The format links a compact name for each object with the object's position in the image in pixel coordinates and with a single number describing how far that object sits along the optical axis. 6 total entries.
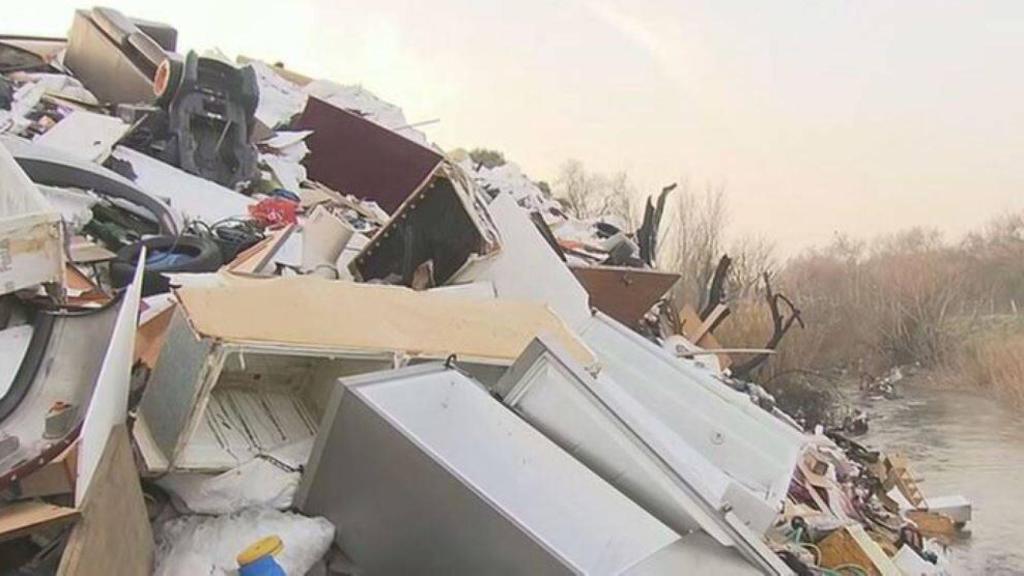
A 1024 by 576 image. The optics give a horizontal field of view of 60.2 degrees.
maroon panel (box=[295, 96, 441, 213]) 4.34
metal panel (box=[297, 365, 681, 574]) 1.44
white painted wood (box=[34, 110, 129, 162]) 3.50
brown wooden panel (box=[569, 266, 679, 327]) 3.61
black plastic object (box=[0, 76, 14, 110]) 4.04
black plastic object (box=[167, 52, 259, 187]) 3.64
